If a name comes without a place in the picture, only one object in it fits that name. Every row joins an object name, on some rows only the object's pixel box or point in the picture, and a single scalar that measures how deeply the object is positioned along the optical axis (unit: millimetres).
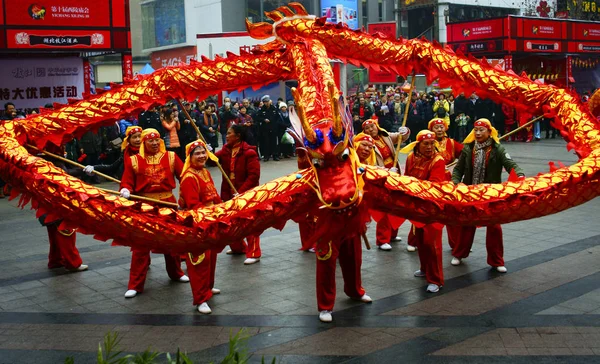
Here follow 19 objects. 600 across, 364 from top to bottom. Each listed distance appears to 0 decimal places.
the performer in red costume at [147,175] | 7055
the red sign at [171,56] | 36094
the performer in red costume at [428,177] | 6842
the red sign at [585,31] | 23078
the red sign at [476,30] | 21047
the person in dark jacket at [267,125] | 17875
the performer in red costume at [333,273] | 6023
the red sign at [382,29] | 29203
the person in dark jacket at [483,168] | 7489
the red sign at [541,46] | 21359
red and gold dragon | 4535
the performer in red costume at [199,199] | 6422
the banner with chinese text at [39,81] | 15156
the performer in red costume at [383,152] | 8508
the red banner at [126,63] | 15062
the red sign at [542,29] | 21297
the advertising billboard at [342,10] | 34969
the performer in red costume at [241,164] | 8180
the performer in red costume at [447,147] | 8336
